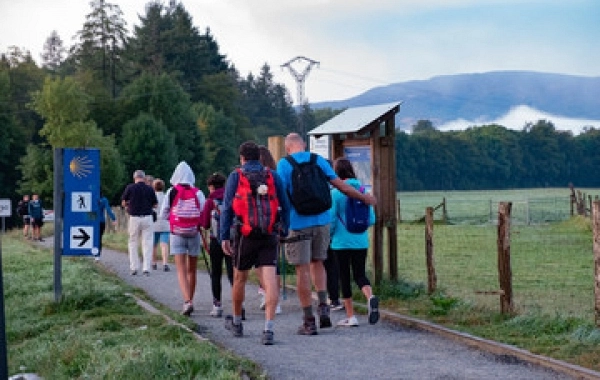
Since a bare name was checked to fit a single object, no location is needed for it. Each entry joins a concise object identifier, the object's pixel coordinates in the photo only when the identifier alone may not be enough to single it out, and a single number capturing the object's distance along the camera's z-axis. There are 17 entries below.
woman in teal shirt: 11.78
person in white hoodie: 13.16
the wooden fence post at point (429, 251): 13.09
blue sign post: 12.95
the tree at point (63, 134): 78.81
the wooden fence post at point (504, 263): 11.18
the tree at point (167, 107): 94.62
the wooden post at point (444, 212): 52.96
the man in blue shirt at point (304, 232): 10.89
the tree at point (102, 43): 100.00
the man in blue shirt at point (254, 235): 10.29
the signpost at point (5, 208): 36.44
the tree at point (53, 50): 147.50
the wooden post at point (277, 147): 17.47
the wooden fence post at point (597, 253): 9.59
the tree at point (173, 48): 110.75
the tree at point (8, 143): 87.06
